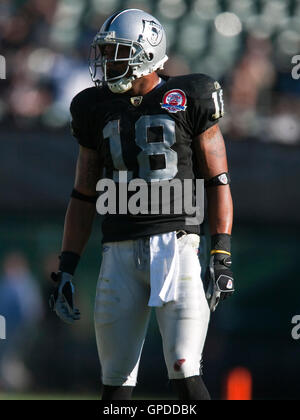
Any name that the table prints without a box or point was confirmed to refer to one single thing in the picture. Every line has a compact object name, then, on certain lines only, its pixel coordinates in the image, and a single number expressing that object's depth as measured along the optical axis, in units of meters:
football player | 6.98
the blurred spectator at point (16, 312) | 15.88
